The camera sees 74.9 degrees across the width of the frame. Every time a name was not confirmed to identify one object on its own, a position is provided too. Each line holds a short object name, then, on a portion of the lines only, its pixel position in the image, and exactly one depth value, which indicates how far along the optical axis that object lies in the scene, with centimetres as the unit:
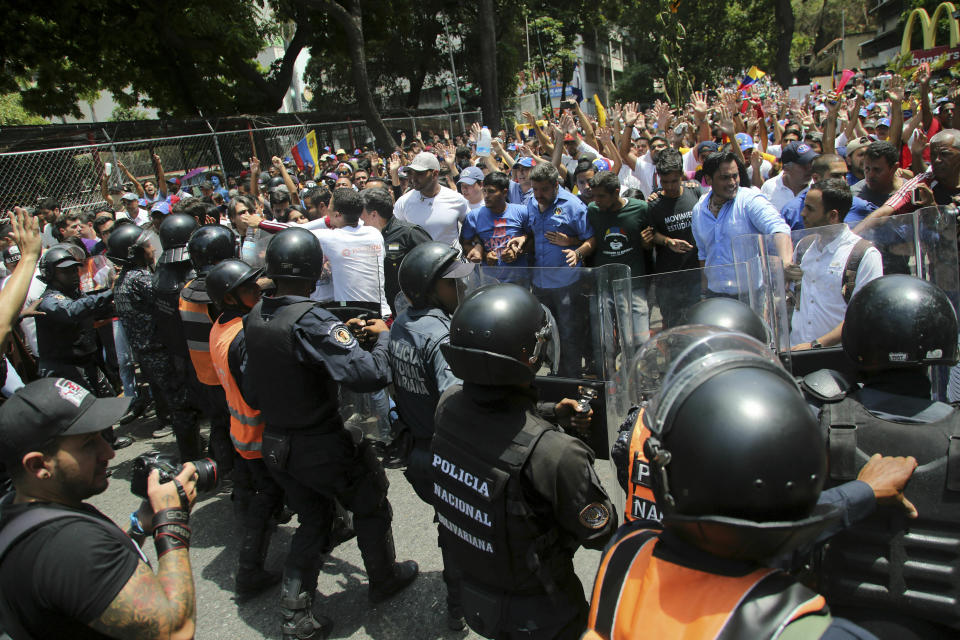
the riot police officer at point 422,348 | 301
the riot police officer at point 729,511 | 111
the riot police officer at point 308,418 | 315
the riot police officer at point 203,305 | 462
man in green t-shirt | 535
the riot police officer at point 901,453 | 170
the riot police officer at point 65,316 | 571
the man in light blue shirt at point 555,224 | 549
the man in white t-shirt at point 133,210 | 975
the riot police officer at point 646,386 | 203
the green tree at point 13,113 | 2979
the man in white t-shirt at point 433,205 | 639
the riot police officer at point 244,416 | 375
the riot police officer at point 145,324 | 548
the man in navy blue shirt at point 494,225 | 576
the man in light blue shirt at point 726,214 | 455
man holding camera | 168
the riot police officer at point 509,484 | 200
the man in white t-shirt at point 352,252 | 548
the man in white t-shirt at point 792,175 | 596
